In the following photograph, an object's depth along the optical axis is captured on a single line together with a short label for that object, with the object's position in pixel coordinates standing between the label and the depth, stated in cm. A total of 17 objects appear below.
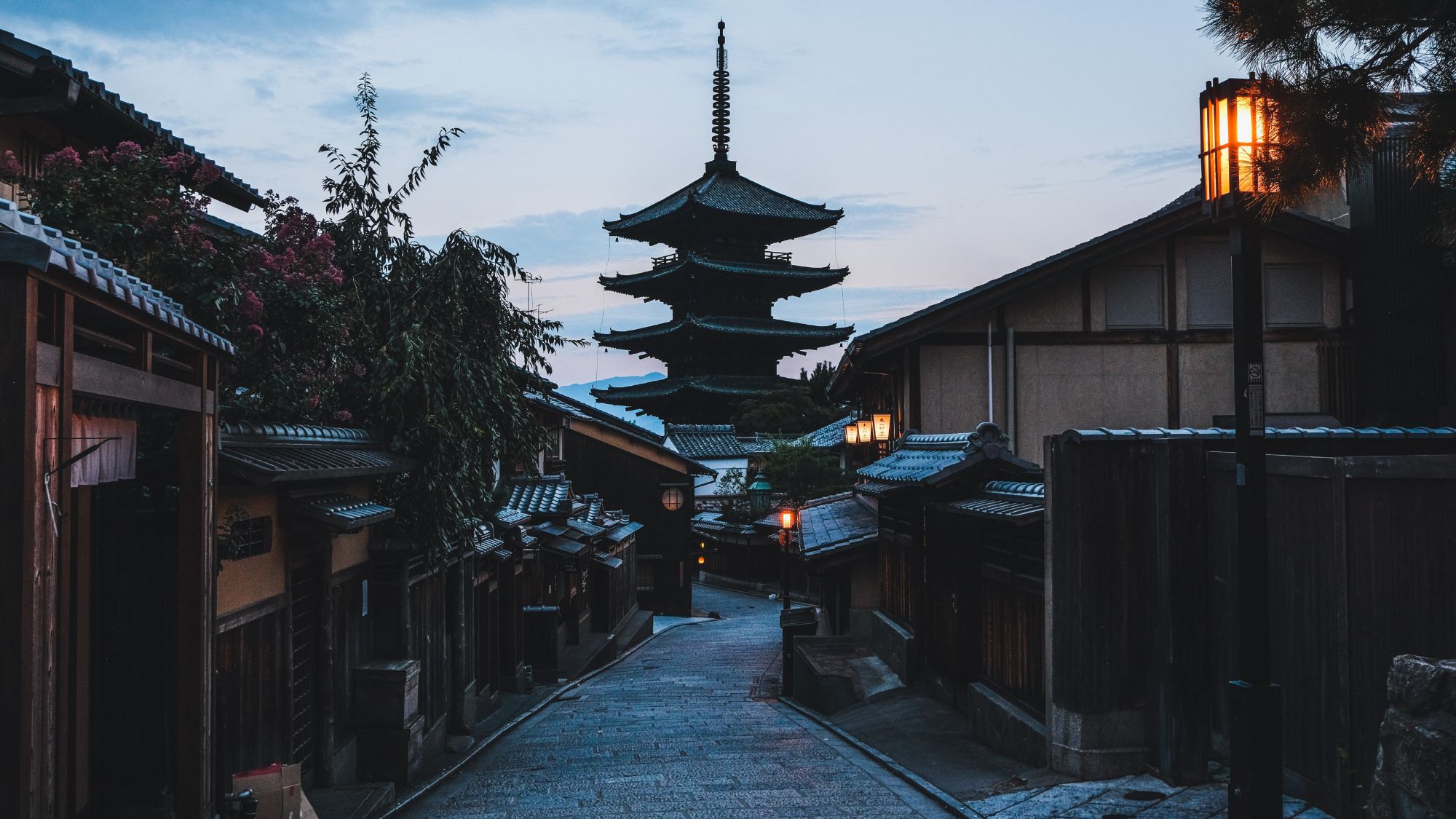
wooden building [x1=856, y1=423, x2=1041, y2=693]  1249
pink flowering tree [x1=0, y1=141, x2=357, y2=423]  941
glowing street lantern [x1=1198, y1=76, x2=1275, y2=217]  720
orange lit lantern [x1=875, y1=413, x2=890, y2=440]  2270
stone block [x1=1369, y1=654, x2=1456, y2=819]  565
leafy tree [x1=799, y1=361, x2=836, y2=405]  6081
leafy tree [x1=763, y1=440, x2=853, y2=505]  4500
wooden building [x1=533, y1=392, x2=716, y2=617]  4141
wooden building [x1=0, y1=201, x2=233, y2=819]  453
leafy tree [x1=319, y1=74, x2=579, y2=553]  1276
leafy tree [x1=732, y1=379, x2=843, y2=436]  5356
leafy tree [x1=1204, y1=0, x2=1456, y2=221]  736
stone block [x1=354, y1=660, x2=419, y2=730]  1262
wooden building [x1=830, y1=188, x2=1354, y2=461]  1852
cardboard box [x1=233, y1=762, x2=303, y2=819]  782
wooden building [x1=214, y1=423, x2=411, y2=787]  909
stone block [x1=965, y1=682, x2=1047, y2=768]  1121
